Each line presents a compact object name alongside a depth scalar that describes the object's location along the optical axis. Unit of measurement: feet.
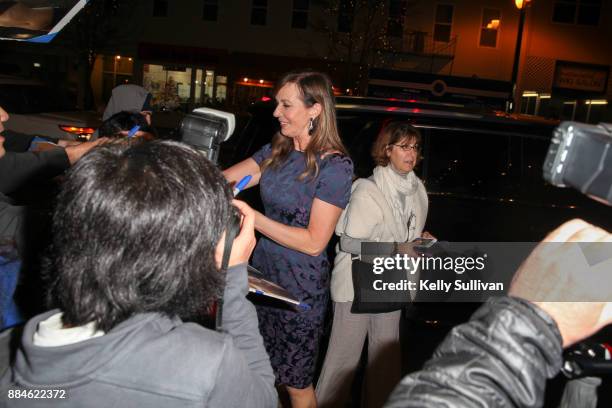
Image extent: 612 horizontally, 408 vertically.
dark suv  13.08
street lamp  48.70
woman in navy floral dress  8.44
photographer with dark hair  3.62
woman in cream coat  9.81
